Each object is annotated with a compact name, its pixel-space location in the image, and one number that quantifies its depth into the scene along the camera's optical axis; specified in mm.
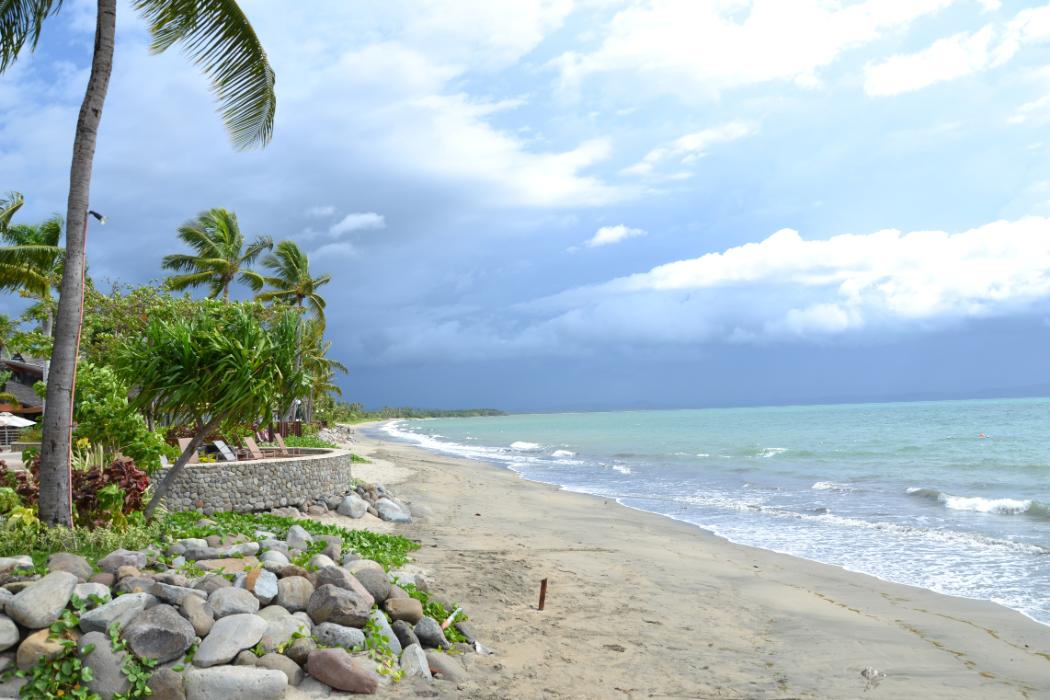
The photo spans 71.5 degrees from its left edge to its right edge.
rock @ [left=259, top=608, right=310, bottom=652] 6270
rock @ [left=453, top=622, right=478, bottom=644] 7520
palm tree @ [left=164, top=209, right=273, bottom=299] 33562
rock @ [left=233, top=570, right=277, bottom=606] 6868
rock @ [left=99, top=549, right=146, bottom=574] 7105
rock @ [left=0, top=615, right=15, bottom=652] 5883
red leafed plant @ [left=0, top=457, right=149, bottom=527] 9164
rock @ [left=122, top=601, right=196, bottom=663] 5891
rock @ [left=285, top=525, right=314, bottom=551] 9797
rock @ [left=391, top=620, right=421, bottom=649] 6965
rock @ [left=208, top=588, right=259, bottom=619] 6477
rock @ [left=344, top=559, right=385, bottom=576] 7941
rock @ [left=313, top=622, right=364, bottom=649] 6523
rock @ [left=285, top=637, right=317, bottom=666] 6223
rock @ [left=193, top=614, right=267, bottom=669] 5957
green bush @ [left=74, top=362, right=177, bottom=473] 13523
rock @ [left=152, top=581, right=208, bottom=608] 6406
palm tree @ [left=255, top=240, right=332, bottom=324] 39688
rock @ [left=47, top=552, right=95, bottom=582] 6832
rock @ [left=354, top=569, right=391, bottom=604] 7535
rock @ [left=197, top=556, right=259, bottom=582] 7516
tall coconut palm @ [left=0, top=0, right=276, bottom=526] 8492
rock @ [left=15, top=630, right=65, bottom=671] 5777
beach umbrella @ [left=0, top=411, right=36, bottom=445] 23453
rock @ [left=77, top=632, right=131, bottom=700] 5707
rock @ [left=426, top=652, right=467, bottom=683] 6578
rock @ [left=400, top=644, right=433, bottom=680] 6465
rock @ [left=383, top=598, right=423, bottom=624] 7297
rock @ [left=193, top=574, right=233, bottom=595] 6816
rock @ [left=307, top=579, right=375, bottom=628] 6770
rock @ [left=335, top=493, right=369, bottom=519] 14750
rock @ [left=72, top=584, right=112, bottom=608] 6238
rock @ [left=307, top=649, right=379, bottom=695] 6020
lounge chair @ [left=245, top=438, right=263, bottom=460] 16614
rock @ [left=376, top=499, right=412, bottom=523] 15017
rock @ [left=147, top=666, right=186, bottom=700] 5711
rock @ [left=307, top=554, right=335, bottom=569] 8117
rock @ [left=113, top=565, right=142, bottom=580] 6785
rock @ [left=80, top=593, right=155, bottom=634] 5996
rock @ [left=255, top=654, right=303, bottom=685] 6027
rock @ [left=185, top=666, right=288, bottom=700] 5734
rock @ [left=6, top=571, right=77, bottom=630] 5977
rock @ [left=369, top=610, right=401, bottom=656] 6746
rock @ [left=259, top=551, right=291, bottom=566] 8000
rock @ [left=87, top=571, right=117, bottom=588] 6680
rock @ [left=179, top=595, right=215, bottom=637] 6215
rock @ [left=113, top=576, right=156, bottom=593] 6531
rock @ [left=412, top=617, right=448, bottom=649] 7184
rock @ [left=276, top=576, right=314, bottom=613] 6949
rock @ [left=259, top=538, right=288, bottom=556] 8797
